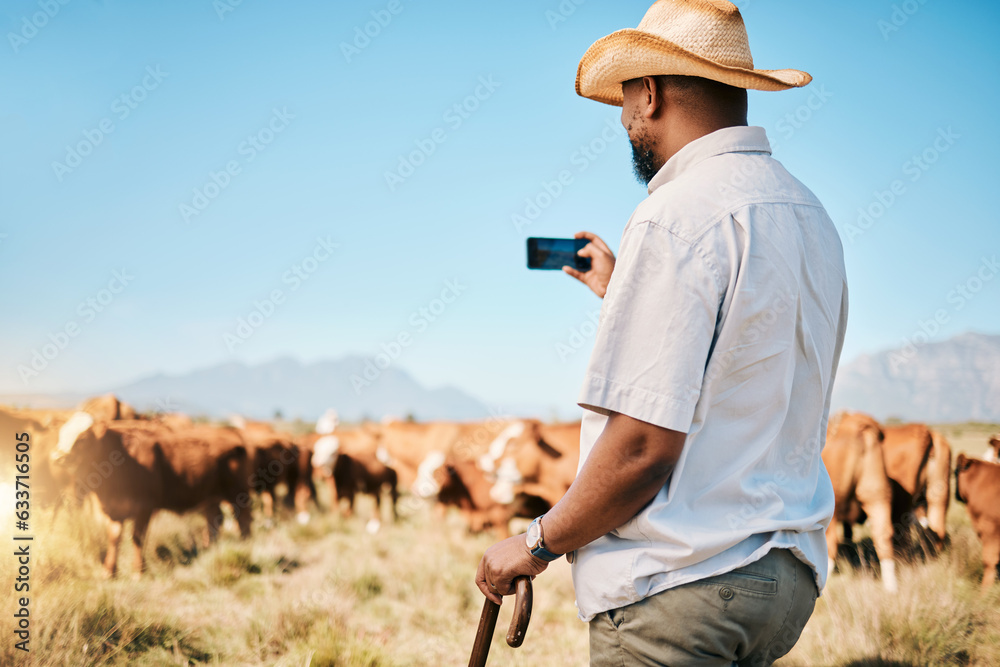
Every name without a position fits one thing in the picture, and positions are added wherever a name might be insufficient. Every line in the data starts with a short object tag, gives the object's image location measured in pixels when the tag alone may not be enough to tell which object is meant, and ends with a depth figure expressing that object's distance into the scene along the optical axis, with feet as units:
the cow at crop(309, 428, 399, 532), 41.60
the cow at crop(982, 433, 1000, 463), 20.71
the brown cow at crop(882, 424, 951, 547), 24.56
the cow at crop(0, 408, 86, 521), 19.27
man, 4.30
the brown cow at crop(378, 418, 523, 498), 40.24
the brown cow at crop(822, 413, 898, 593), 22.94
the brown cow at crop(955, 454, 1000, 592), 17.67
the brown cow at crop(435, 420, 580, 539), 32.78
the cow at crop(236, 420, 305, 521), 36.81
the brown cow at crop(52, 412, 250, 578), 21.08
